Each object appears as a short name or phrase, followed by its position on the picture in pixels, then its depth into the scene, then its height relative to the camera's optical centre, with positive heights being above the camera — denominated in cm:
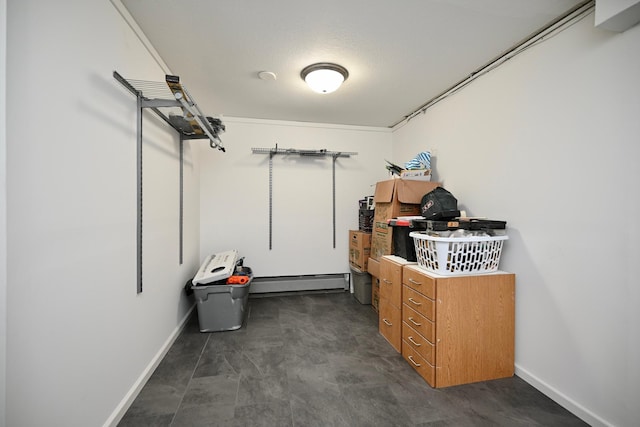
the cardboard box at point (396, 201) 243 +12
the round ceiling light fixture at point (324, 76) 205 +116
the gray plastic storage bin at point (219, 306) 232 -91
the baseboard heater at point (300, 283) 341 -101
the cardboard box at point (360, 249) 307 -47
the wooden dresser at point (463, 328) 161 -77
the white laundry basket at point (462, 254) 163 -28
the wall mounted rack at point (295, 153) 325 +80
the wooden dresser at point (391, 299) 203 -76
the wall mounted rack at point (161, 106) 138 +70
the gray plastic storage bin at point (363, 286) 311 -94
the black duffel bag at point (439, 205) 190 +6
